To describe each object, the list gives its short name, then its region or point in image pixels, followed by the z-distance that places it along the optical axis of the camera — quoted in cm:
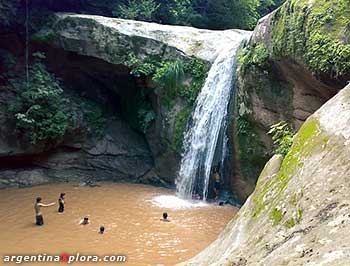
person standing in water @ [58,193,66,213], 1070
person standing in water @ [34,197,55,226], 973
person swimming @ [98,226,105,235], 924
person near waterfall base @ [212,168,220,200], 1212
